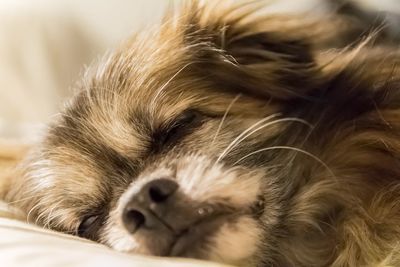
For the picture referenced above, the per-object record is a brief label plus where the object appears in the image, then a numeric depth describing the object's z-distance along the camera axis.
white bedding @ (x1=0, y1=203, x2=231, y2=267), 0.33
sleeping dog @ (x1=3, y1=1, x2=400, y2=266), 0.36
